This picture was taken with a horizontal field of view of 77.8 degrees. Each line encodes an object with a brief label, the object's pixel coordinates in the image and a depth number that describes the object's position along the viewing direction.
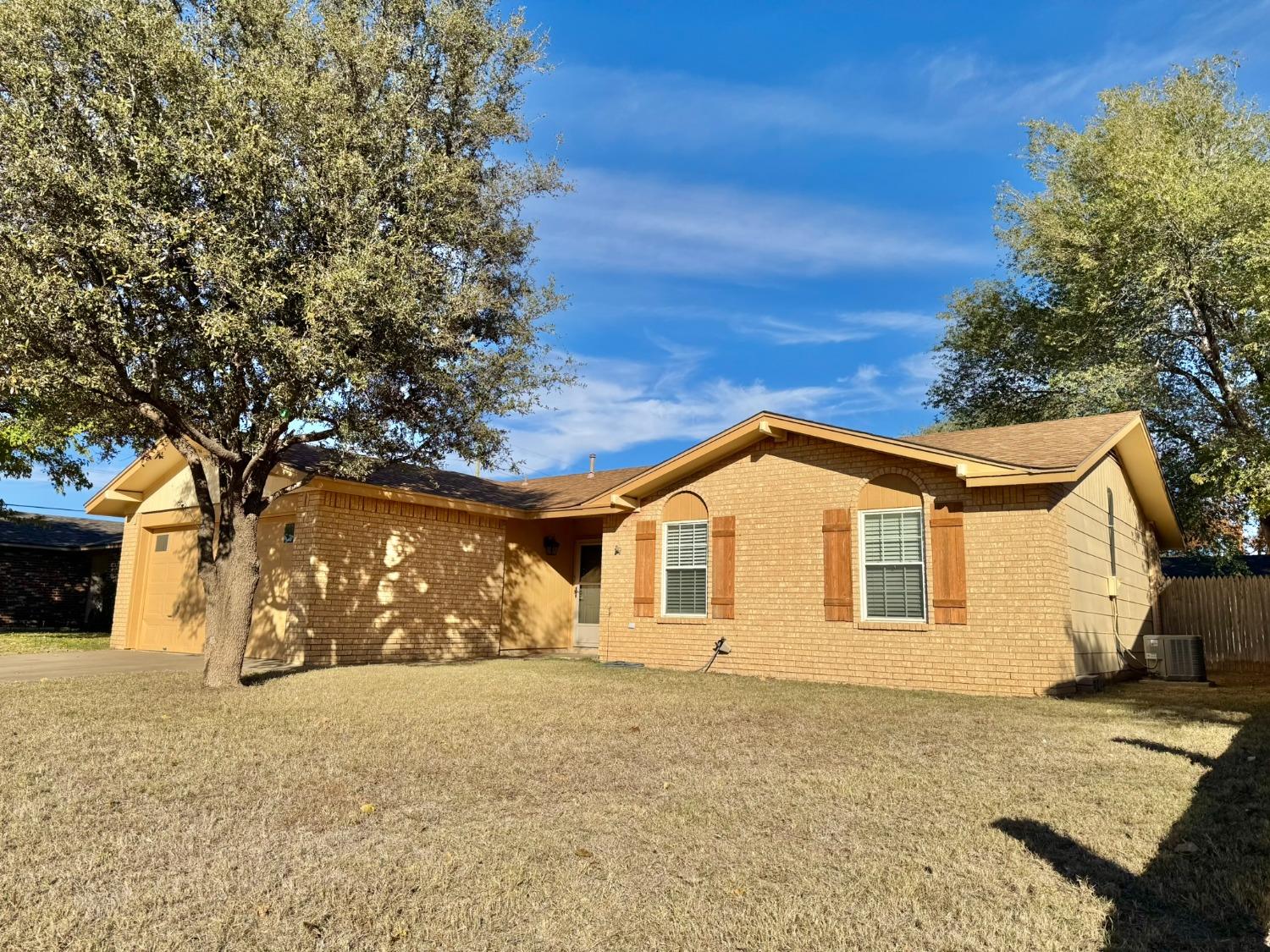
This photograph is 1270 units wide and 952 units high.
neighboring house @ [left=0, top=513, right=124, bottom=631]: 24.48
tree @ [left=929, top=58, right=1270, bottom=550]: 17.56
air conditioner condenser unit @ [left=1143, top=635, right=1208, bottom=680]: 12.41
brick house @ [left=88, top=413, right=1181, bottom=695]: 10.50
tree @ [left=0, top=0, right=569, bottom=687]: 8.46
